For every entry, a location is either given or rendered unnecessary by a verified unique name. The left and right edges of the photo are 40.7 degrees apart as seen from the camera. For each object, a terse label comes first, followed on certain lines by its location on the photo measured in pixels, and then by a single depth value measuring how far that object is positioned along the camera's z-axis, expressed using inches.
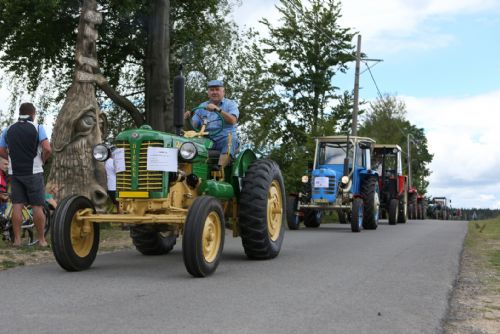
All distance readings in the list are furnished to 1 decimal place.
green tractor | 259.0
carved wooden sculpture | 569.9
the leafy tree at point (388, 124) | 2161.7
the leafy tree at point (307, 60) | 1504.7
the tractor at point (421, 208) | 1234.0
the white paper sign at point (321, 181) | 646.5
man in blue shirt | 319.3
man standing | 348.2
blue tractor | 646.5
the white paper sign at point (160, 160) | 265.1
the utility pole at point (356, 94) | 1127.6
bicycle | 387.2
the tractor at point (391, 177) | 860.6
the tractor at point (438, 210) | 1662.0
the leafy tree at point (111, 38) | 756.6
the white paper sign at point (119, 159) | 270.5
